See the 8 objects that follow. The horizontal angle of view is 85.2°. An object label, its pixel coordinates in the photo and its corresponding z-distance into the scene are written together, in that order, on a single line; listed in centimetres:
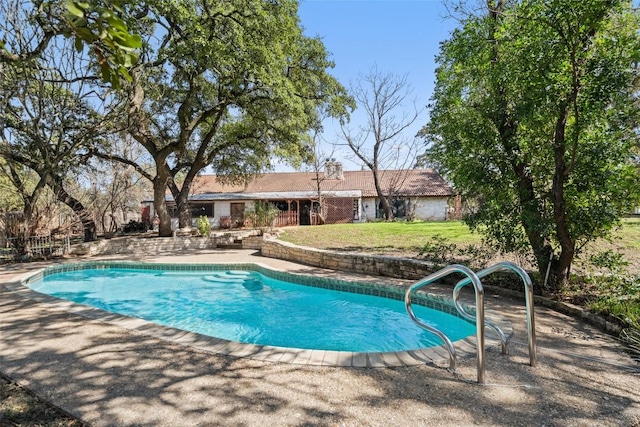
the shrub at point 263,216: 2105
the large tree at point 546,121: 529
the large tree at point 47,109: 1057
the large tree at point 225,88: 1218
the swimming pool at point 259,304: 620
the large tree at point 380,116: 2903
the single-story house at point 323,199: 2772
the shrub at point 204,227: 1744
